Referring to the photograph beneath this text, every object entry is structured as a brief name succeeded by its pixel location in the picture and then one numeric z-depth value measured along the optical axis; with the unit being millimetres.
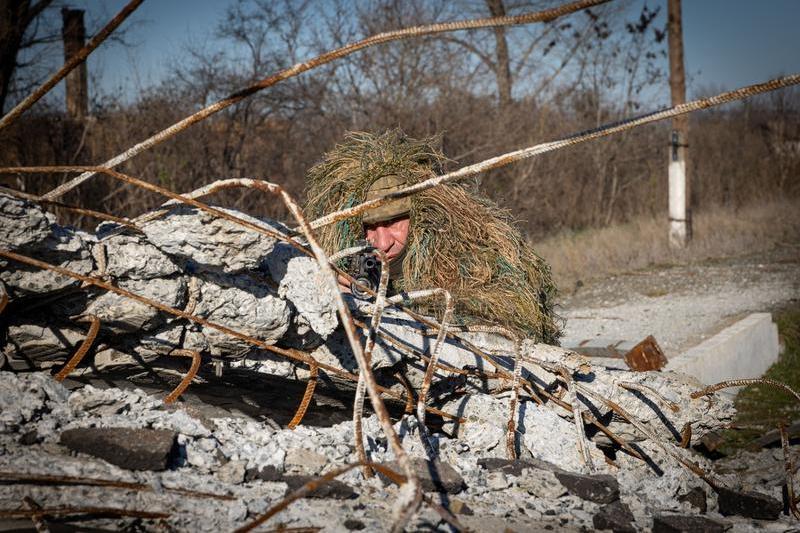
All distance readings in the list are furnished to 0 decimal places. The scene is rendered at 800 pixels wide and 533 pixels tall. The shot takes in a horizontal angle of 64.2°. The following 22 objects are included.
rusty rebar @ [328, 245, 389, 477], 2564
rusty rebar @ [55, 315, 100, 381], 2730
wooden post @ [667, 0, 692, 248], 13008
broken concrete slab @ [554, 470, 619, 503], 2768
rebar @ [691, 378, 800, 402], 3234
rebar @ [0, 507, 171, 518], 1913
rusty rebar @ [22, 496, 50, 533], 1875
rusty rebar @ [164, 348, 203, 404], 2797
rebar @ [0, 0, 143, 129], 1949
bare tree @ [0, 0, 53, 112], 10069
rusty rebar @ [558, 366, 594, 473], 3117
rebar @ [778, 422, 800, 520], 3156
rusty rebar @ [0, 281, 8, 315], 2517
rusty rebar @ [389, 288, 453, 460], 2741
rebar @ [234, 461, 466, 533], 1697
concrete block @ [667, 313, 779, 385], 5746
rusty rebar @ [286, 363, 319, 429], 2914
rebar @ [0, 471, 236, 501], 2068
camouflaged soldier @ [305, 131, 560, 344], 4281
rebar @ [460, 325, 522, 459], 3053
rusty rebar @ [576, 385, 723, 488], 3135
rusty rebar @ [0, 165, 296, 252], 2428
